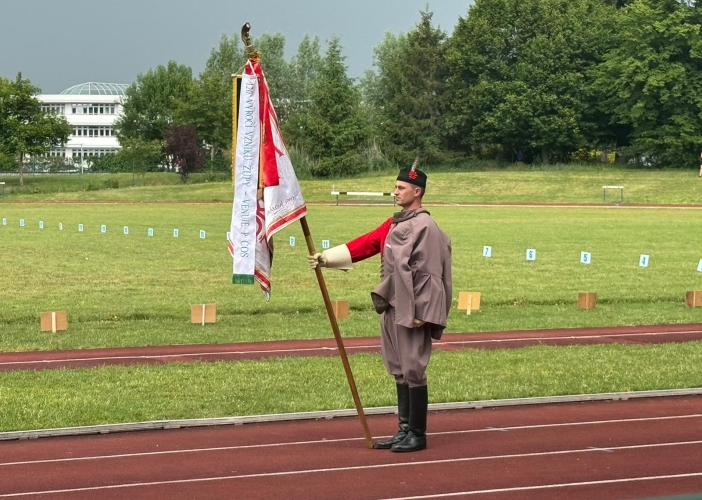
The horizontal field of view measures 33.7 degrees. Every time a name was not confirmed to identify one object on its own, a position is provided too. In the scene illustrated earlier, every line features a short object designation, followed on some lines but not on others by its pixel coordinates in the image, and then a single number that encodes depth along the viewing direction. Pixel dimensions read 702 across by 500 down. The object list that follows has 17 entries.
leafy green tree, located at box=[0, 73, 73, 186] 89.19
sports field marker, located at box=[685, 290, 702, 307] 20.17
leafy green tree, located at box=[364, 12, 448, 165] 94.69
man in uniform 8.50
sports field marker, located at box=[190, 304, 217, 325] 18.17
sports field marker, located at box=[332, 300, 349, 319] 18.34
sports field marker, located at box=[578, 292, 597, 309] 19.98
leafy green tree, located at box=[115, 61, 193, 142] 113.38
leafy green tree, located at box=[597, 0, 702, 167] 84.25
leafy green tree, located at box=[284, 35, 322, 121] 113.12
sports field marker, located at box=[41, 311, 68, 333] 17.23
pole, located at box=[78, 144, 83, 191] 81.62
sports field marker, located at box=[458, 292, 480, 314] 19.30
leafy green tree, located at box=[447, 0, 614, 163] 89.31
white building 152.12
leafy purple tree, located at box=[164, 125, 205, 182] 86.31
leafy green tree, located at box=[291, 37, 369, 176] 88.06
